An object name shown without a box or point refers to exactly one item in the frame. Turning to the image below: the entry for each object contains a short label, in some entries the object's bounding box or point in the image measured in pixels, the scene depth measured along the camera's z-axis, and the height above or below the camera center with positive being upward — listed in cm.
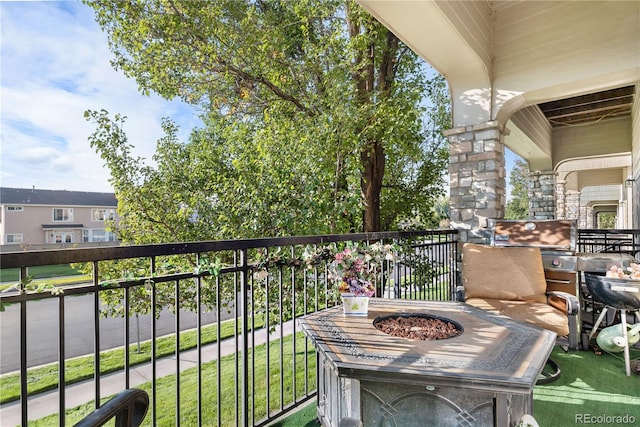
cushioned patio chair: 272 -64
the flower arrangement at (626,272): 254 -48
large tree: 425 +135
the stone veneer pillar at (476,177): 413 +43
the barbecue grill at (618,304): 247 -70
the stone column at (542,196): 826 +38
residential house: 1427 +19
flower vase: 164 -45
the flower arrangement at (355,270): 169 -29
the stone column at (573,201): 1255 +37
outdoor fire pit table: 102 -50
